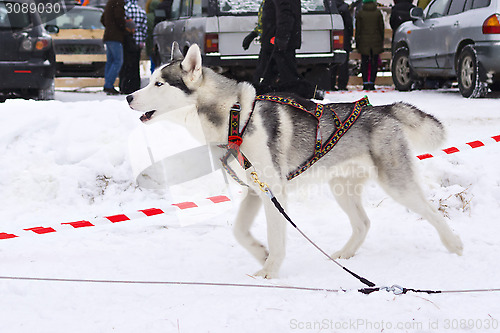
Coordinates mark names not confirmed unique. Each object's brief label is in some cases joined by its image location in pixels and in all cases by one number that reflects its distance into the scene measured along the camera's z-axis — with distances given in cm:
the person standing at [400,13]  1391
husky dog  379
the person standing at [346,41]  1256
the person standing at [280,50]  739
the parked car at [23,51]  906
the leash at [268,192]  368
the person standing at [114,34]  1060
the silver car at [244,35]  953
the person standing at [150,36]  1412
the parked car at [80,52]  1474
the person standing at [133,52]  1102
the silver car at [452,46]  928
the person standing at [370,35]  1305
